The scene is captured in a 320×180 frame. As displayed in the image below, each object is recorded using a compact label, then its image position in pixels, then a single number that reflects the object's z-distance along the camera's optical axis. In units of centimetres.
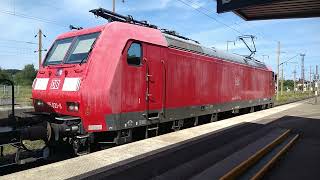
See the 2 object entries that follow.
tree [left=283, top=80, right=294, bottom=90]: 16162
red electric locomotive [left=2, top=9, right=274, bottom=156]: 922
